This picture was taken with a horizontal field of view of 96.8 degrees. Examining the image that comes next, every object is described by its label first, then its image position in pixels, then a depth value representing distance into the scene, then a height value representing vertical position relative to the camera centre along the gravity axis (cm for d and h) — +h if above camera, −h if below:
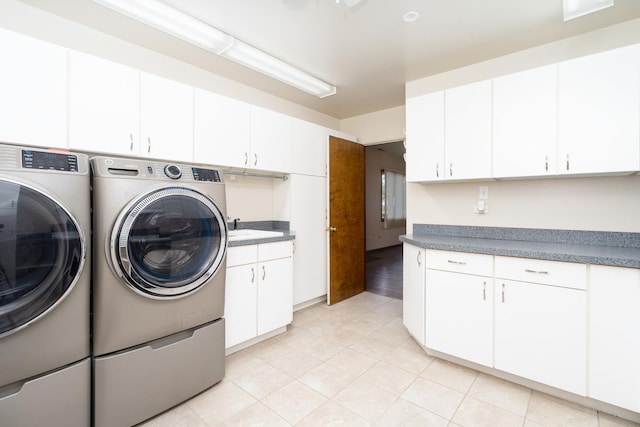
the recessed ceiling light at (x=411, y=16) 199 +138
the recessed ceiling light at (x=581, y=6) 174 +129
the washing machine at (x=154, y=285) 145 -42
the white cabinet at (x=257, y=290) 223 -68
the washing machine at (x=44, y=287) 118 -34
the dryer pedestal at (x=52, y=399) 120 -84
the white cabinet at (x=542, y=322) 167 -70
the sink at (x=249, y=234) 242 -22
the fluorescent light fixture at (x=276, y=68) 235 +132
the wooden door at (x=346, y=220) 347 -12
